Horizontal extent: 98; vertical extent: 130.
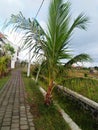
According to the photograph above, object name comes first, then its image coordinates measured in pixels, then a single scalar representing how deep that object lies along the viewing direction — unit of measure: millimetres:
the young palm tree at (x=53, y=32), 2836
